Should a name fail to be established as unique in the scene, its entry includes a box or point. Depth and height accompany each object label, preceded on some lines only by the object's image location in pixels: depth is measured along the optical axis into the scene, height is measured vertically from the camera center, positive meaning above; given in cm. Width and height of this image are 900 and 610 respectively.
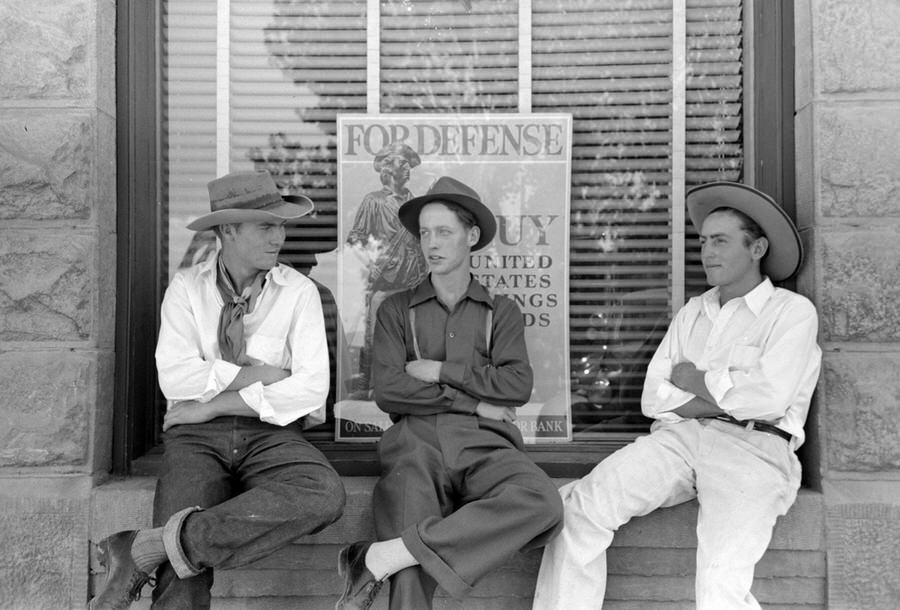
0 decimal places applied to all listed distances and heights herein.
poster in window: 450 +49
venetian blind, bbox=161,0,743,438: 448 +110
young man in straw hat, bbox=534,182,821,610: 345 -48
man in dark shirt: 330 -52
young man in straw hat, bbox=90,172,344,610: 324 -42
